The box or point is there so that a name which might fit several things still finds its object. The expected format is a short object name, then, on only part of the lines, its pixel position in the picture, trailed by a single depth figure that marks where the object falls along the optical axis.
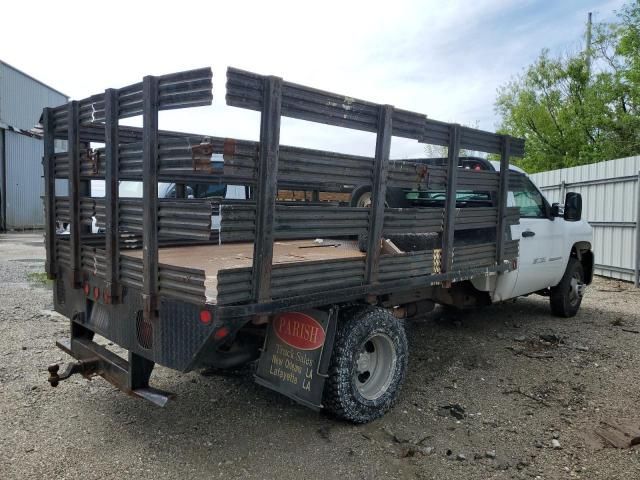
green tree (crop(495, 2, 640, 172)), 19.19
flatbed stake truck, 2.65
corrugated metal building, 20.73
